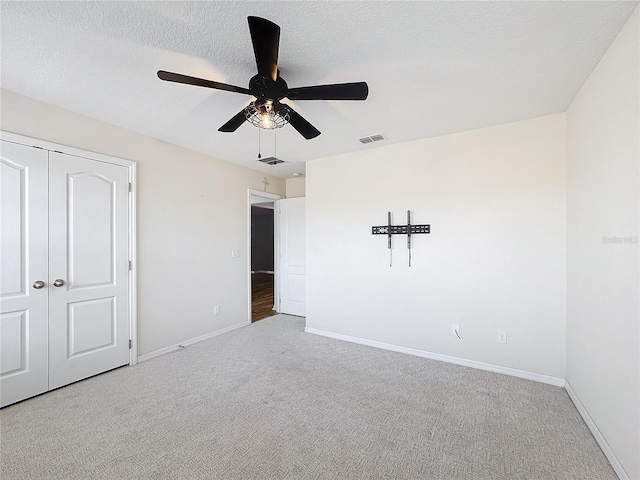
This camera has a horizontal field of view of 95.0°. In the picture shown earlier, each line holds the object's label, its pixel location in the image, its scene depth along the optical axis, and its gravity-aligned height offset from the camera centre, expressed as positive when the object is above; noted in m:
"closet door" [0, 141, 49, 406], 2.28 -0.26
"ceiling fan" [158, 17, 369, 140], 1.43 +0.89
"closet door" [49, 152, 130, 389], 2.56 -0.26
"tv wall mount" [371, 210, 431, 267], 3.31 +0.12
